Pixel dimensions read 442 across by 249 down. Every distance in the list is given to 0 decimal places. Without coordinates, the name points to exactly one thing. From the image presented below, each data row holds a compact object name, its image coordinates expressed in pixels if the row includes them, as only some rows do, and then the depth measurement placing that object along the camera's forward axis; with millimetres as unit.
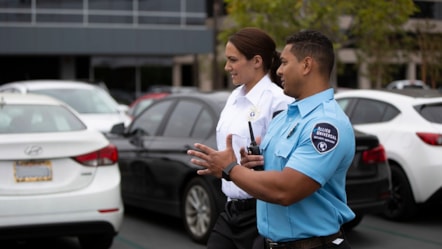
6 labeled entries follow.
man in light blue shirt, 2645
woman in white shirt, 3758
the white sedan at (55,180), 5637
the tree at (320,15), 14633
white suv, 7852
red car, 15234
